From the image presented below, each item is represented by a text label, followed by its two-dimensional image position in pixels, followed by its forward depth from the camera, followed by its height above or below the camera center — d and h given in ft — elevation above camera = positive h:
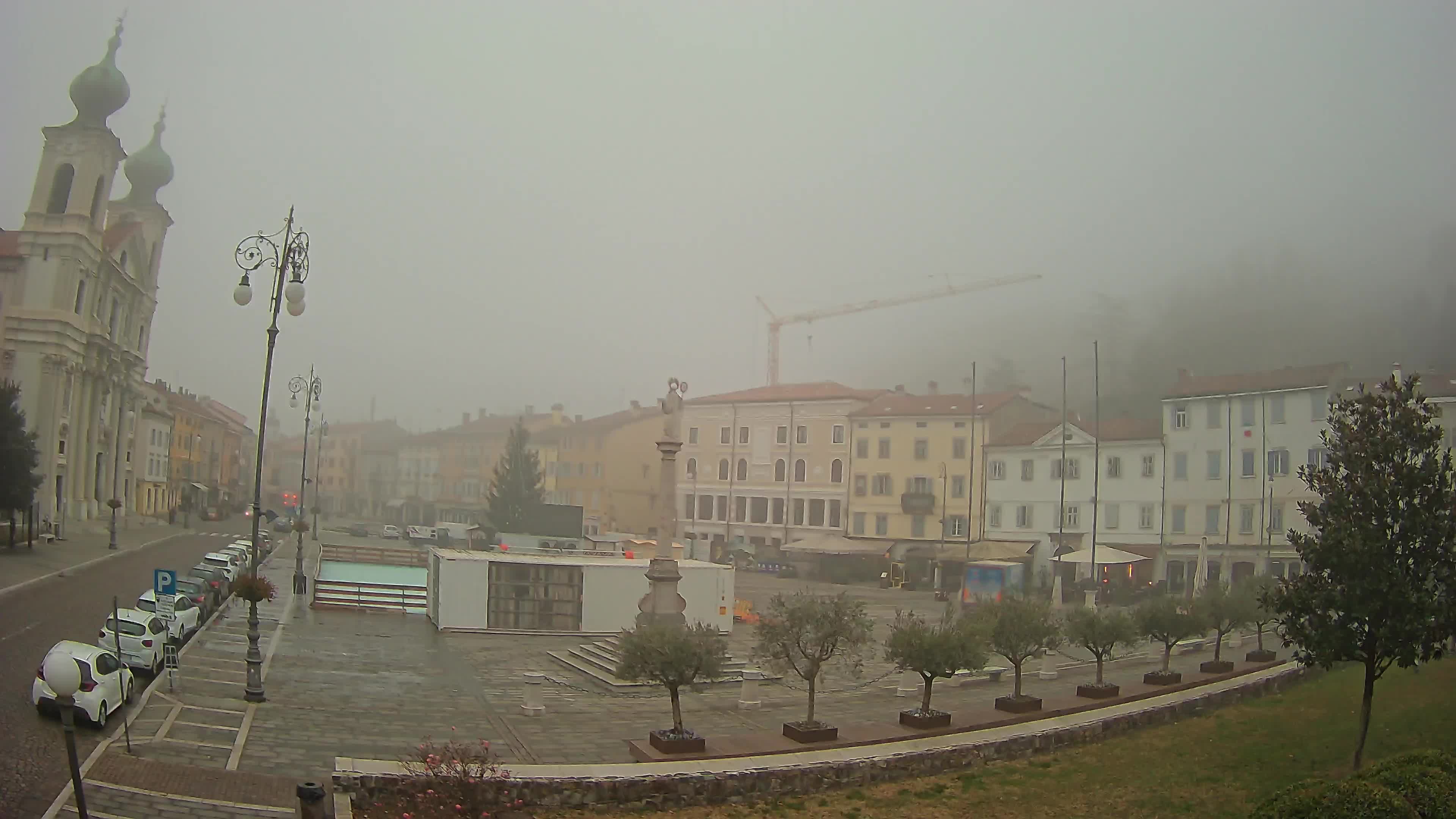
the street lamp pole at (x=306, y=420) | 122.62 +6.48
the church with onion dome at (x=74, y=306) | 162.71 +25.86
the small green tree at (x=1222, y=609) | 82.43 -8.18
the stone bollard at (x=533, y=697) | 61.57 -13.90
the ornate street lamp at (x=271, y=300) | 59.26 +10.36
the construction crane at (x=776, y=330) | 418.92 +68.66
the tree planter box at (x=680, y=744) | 49.65 -12.98
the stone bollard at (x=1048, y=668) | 82.07 -13.83
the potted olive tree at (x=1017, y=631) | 64.64 -8.42
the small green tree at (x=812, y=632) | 56.13 -7.96
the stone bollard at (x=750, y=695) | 66.85 -13.99
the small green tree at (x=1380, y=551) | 45.50 -1.54
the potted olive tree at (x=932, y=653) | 57.88 -9.20
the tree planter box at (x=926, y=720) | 56.90 -12.85
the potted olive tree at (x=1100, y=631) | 72.13 -9.19
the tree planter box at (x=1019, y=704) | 62.49 -12.89
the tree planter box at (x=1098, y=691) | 68.23 -12.87
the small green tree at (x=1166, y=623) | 75.97 -8.85
